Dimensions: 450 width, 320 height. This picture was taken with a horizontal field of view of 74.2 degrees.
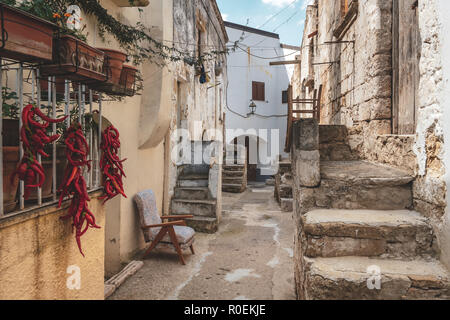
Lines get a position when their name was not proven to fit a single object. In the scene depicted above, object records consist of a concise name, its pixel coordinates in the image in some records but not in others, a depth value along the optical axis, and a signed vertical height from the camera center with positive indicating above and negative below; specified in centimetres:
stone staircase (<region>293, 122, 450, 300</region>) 188 -61
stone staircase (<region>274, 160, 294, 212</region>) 785 -92
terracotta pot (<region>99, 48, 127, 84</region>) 209 +66
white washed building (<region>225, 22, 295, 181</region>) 1681 +338
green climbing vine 225 +153
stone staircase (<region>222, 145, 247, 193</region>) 1130 -70
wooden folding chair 427 -112
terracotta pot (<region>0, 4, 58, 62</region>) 117 +50
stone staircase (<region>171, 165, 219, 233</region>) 591 -93
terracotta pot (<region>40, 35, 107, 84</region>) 150 +50
